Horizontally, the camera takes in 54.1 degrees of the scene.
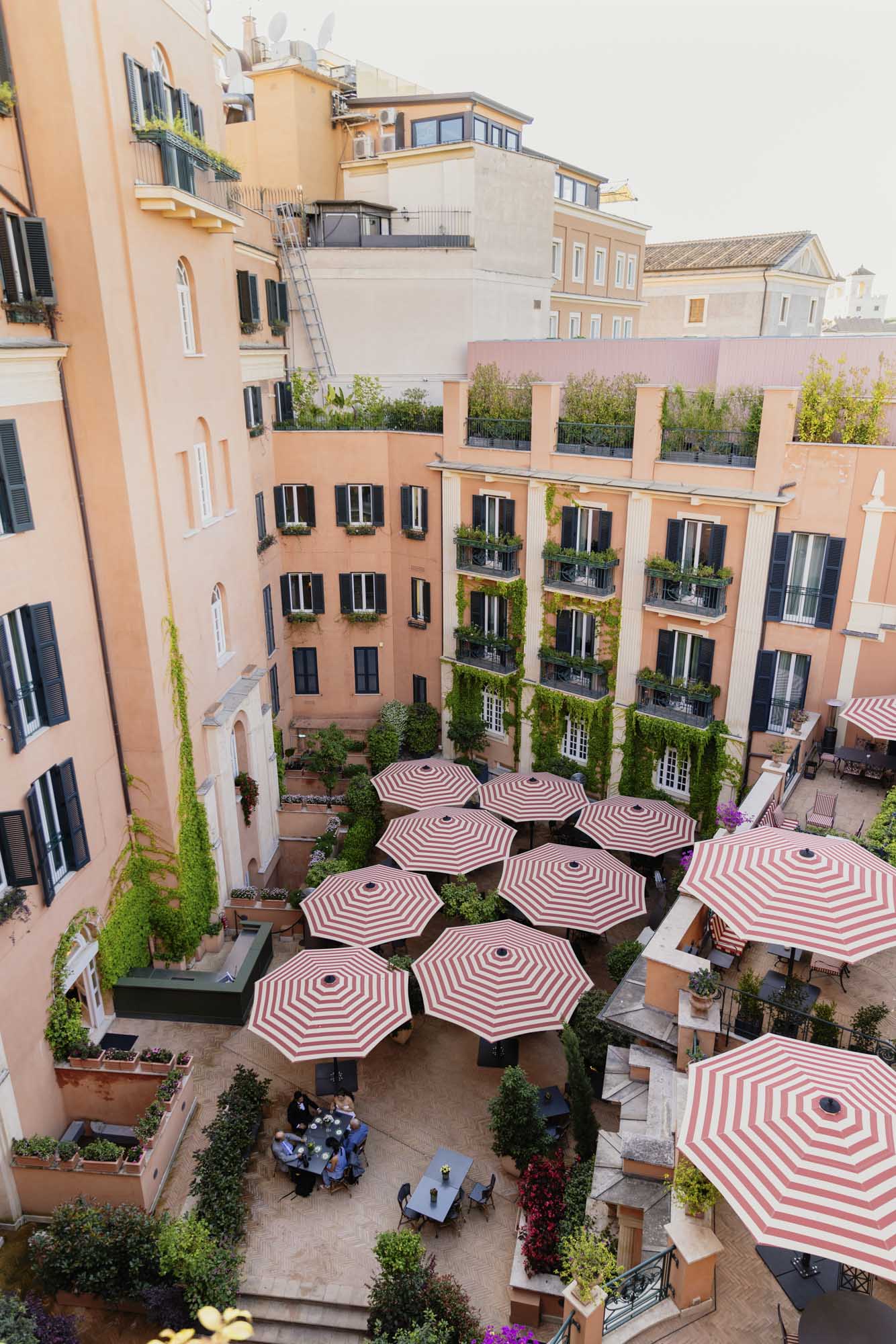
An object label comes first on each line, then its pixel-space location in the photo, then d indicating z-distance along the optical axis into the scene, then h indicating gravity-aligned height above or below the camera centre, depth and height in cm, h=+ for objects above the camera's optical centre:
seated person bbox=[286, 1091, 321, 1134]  1827 -1511
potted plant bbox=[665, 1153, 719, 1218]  1116 -1020
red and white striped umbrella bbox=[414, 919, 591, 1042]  1891 -1353
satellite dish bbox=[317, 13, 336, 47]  3619 +1212
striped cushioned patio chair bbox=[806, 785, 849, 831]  2036 -1040
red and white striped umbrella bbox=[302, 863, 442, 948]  2212 -1375
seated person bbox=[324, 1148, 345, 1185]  1727 -1523
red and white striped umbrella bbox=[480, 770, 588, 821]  2744 -1366
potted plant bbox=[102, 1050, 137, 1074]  1833 -1411
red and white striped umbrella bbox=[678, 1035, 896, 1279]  938 -880
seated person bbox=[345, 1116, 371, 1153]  1781 -1517
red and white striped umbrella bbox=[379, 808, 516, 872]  2512 -1374
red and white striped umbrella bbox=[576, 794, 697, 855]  2542 -1348
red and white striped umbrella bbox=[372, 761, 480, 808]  2872 -1375
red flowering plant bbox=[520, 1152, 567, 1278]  1495 -1425
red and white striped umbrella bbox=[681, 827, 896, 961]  1348 -840
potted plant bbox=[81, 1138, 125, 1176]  1638 -1428
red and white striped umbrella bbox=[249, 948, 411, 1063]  1828 -1352
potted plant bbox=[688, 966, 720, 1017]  1427 -992
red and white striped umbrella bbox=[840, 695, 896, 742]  2178 -895
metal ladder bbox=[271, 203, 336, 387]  3219 +207
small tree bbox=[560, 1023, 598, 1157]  1631 -1330
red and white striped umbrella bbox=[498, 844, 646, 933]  2223 -1350
